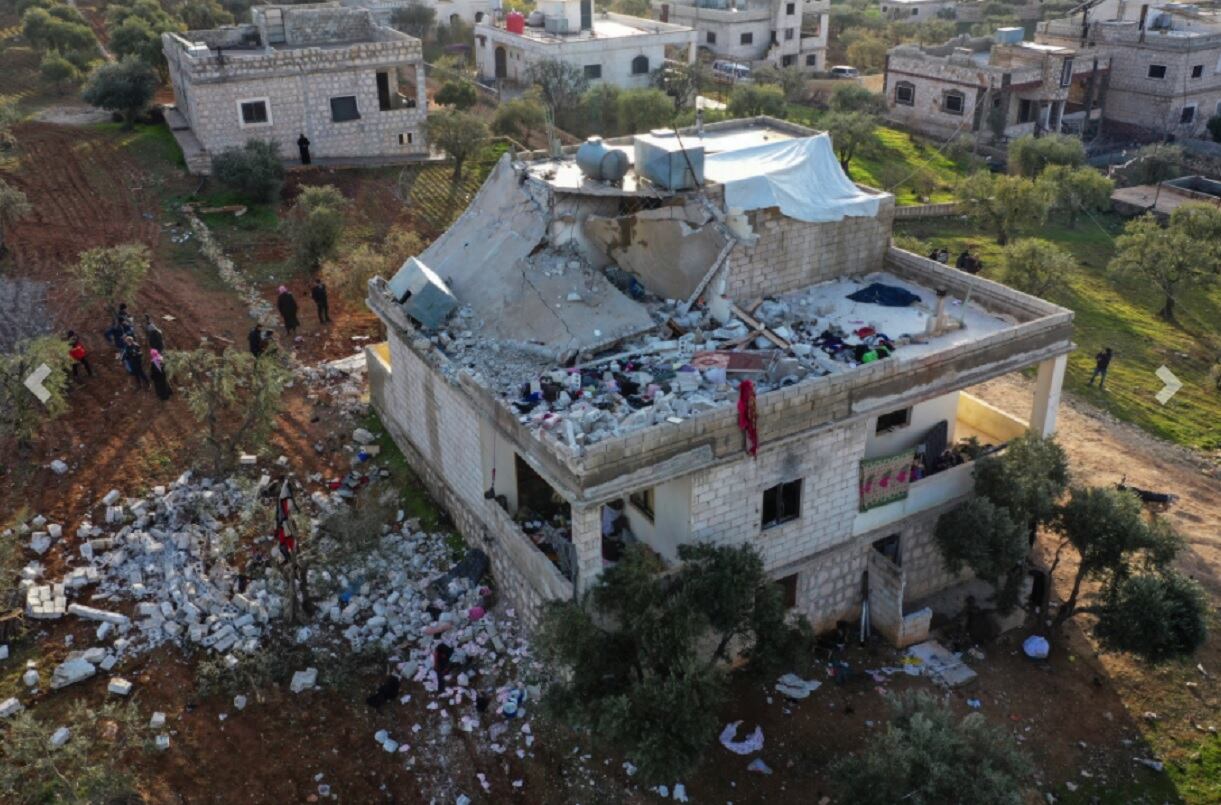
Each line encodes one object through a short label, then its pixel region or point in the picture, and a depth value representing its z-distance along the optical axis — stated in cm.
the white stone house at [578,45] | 4656
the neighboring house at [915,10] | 7594
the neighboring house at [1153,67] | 4978
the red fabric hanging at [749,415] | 1432
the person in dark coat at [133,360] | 2231
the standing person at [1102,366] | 2570
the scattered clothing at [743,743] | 1495
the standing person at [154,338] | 2291
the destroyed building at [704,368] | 1501
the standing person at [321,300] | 2547
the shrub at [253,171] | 3170
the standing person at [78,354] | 2277
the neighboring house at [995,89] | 4838
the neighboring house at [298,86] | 3366
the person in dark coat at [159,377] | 2197
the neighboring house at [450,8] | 5727
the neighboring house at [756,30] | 5878
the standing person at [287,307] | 2464
